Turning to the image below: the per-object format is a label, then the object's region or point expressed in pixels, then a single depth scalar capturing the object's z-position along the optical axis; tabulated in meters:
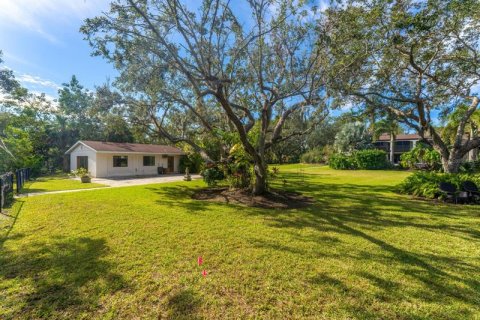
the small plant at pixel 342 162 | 27.73
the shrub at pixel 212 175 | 12.61
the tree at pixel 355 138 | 32.84
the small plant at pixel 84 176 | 15.04
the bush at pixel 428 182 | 9.46
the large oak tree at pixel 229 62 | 7.00
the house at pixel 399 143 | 36.92
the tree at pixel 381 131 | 26.94
